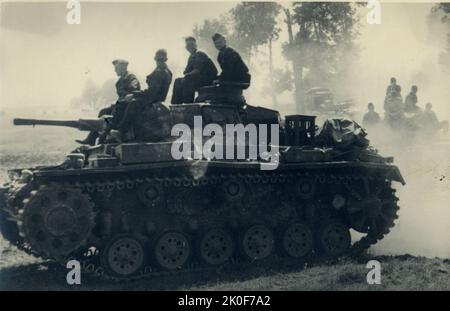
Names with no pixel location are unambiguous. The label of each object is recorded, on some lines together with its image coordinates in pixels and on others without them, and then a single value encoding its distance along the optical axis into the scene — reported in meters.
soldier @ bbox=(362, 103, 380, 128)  32.06
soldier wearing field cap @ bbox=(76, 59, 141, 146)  14.87
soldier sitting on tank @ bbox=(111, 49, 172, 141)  14.25
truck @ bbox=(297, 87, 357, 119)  37.56
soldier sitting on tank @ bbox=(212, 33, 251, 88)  15.59
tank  12.95
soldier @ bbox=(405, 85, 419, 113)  31.65
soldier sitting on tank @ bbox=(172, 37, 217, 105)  15.88
